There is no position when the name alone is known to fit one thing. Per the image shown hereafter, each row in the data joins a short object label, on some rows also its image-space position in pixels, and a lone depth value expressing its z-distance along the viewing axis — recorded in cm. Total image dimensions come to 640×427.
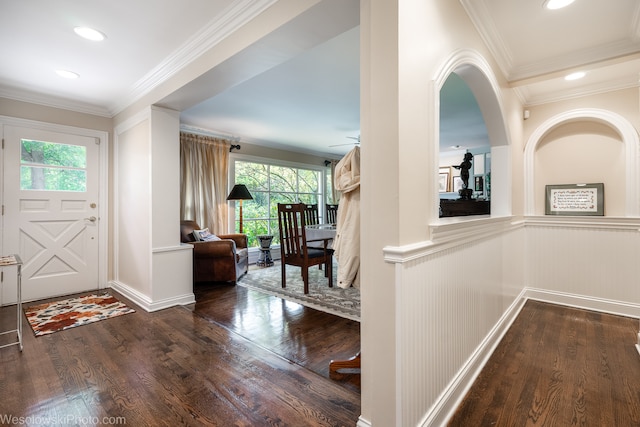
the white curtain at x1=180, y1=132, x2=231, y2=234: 480
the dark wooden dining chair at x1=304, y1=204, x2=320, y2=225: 512
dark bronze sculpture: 258
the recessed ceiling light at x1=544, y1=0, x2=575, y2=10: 178
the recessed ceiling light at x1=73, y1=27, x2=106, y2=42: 216
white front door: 330
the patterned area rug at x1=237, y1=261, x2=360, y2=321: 316
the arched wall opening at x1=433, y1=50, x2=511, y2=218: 171
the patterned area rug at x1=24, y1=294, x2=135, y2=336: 273
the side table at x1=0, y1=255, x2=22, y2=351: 197
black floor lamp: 511
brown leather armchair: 399
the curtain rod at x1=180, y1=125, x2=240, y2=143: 484
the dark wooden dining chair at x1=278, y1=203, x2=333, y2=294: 366
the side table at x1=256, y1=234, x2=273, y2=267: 534
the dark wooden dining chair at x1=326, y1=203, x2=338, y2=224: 581
